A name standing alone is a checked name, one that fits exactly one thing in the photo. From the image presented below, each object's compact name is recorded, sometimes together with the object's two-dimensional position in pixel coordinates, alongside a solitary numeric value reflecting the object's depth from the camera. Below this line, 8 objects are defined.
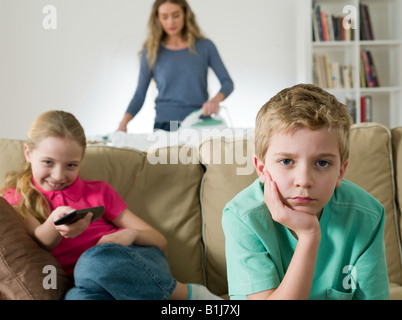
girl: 1.17
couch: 1.46
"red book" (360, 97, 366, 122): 3.96
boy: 0.80
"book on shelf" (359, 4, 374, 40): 3.98
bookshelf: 3.93
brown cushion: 1.13
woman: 2.67
